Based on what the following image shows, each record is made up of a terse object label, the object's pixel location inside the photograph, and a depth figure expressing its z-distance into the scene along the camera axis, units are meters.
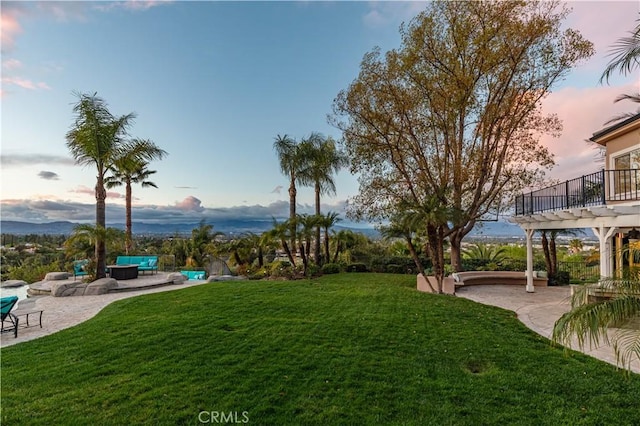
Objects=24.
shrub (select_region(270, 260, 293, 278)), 15.88
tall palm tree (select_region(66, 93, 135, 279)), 12.93
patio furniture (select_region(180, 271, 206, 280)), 16.91
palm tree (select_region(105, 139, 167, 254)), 14.38
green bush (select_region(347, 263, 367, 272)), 18.48
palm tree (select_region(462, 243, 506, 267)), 17.65
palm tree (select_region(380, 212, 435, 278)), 11.21
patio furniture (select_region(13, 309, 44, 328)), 7.61
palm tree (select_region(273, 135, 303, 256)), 17.84
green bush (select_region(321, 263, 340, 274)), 17.59
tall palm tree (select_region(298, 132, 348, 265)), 17.98
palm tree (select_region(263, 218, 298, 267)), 15.78
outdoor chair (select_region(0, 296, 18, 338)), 6.98
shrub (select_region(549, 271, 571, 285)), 14.16
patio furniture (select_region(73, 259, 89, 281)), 13.94
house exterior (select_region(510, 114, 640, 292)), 8.34
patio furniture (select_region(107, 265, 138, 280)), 14.23
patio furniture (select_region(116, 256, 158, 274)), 16.19
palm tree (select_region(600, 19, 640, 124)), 5.52
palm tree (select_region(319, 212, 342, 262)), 17.32
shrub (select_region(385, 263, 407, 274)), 18.02
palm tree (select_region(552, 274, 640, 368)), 3.58
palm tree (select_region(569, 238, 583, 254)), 17.02
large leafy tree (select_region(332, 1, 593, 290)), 12.60
